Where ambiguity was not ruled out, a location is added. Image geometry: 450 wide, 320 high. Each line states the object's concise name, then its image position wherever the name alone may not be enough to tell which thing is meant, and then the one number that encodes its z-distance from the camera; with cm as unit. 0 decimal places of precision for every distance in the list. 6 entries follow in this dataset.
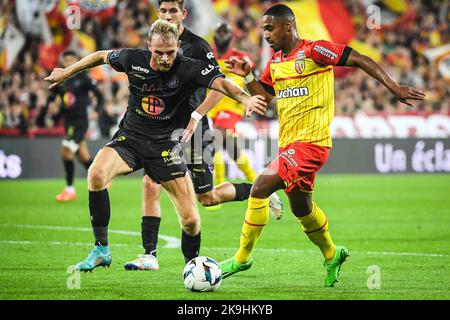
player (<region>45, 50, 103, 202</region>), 3456
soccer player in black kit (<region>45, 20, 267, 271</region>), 1684
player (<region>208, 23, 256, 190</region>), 3000
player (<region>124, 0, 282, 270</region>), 1892
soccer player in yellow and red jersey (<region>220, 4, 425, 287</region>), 1625
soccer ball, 1558
